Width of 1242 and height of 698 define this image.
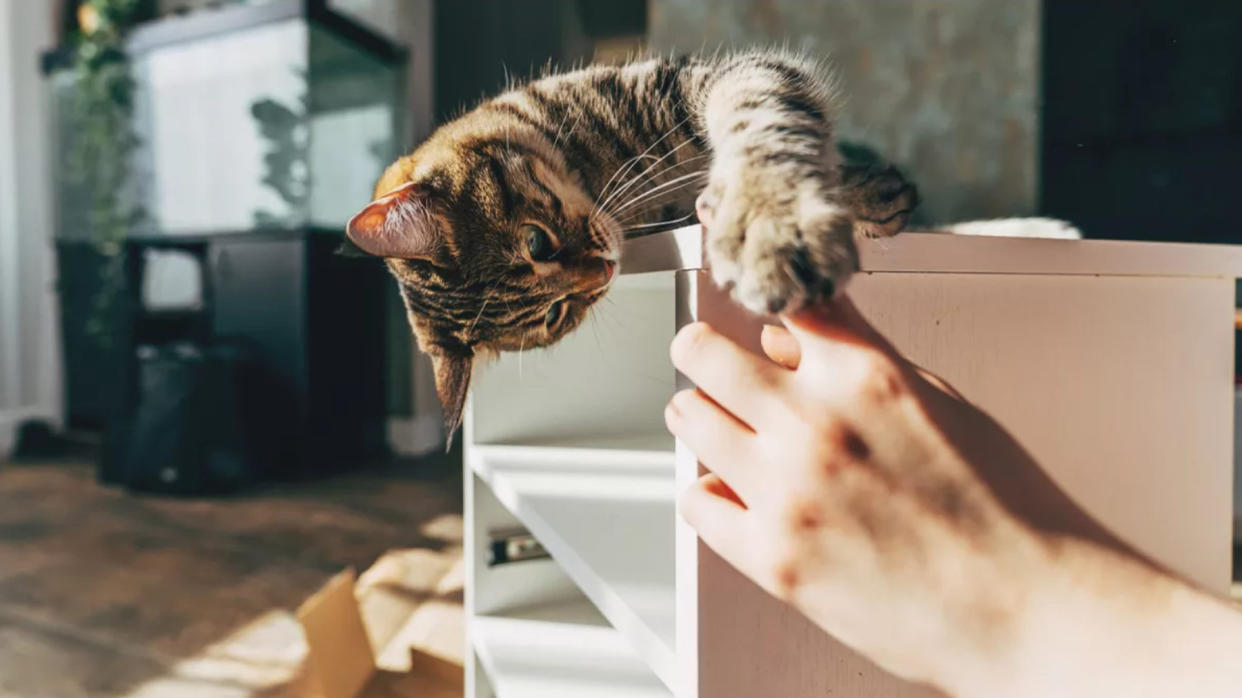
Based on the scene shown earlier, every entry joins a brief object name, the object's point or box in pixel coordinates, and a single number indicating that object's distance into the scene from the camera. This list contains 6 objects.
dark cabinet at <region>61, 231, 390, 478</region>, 2.27
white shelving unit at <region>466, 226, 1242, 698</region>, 0.42
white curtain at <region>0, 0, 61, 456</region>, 2.66
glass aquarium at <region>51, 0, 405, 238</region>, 2.39
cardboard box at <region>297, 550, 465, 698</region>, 0.89
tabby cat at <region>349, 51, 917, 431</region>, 0.61
